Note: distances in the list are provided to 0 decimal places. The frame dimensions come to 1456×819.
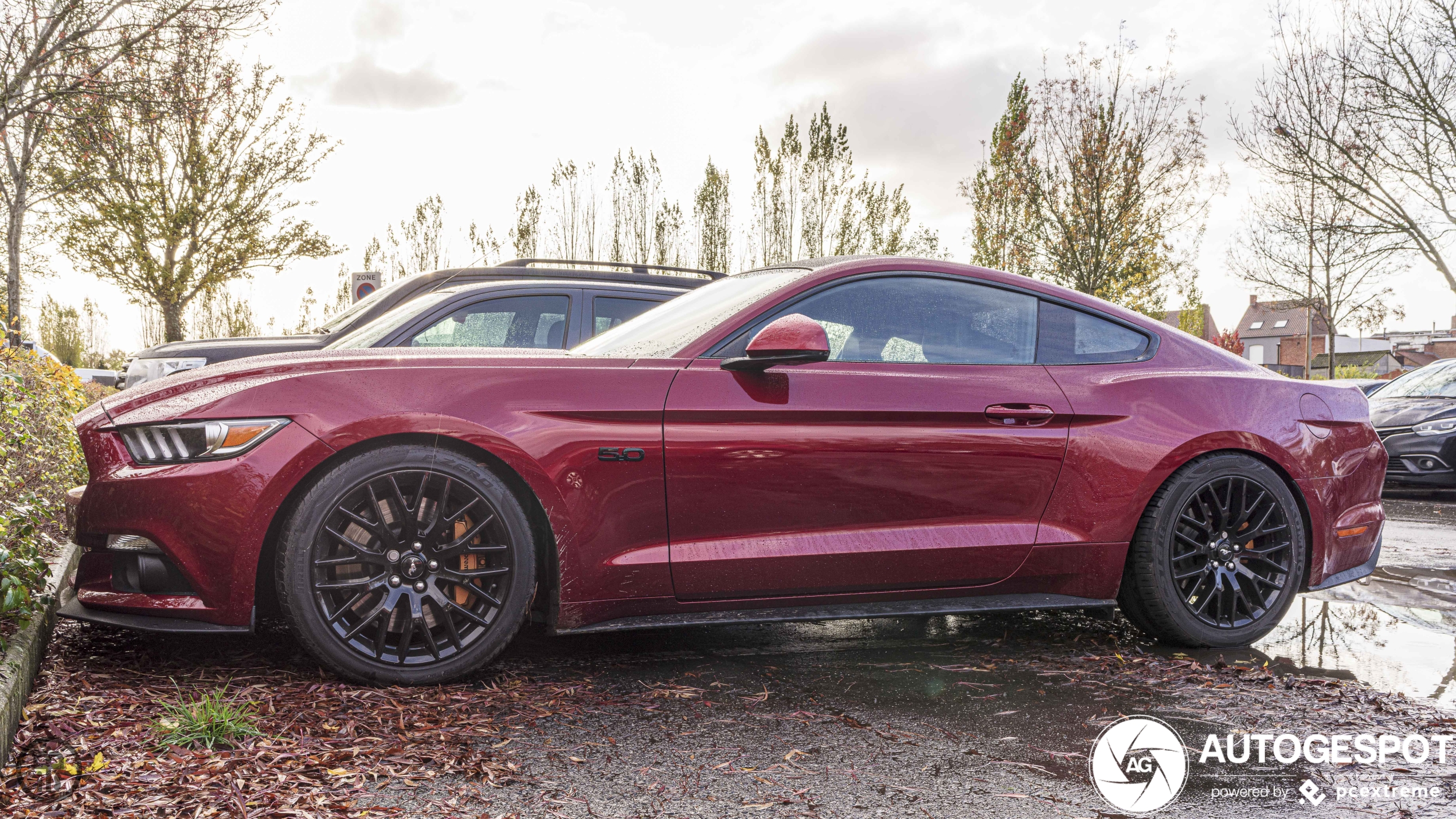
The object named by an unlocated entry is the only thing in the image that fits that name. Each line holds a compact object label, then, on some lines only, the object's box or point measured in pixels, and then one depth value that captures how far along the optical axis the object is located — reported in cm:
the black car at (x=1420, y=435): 1020
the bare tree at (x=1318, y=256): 2503
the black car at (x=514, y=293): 659
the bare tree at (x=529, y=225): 2259
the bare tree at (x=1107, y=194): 2275
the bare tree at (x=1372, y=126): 2141
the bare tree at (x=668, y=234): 2314
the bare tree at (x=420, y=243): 2450
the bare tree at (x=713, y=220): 2359
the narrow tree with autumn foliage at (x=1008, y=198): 2372
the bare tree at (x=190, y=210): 2112
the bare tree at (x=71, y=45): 906
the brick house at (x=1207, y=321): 7756
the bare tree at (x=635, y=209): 2277
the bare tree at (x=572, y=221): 2234
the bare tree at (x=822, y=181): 2306
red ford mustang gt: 319
